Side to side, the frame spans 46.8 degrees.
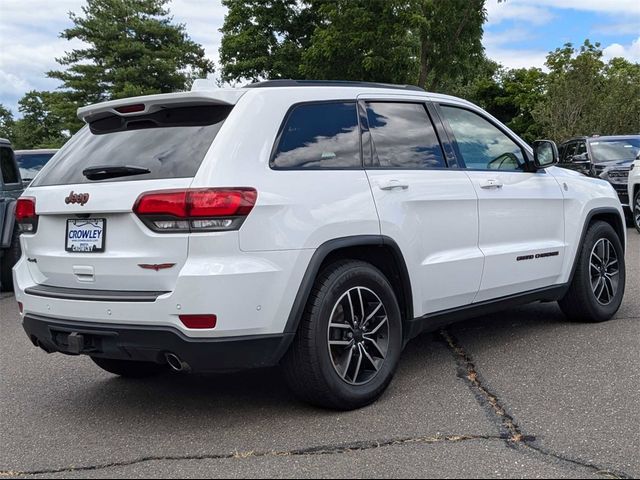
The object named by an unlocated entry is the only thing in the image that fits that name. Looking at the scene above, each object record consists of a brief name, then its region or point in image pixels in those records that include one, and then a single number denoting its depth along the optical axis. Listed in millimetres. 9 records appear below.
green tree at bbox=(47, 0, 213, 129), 42969
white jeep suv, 3570
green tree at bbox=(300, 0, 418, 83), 24578
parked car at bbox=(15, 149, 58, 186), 12195
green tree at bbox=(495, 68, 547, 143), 53628
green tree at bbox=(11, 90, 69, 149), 68750
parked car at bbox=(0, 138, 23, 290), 9023
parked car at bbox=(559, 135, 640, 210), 13812
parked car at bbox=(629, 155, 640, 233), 12492
